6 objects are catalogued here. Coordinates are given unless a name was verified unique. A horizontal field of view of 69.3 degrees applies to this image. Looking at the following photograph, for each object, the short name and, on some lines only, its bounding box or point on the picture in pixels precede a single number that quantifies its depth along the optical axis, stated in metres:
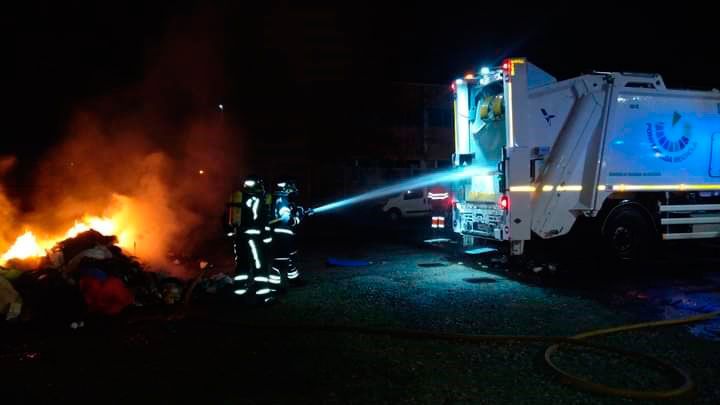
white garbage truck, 8.23
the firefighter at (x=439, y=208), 10.78
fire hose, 3.79
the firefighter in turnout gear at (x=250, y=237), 6.73
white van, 21.05
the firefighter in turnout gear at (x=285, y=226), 7.41
